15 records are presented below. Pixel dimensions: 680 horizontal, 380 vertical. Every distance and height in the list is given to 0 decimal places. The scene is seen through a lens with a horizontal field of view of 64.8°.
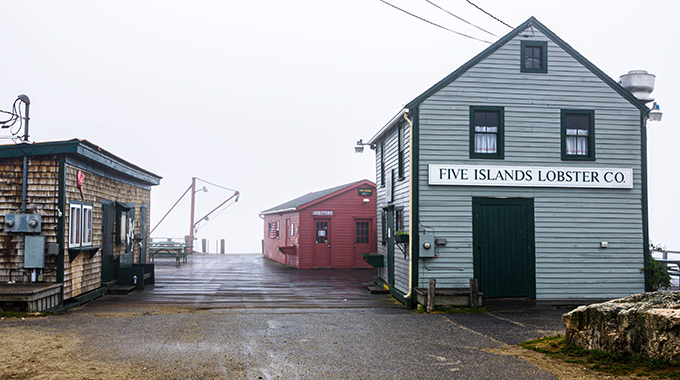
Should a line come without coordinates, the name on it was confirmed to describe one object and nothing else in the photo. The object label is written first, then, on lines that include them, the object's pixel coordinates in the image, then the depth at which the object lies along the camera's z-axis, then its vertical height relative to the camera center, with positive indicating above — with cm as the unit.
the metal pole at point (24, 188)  1160 +66
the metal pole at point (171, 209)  4866 +84
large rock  649 -139
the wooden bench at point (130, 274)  1559 -160
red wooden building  2431 -41
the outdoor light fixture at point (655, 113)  1355 +275
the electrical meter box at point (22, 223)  1143 -10
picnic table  2600 -159
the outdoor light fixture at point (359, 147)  1908 +261
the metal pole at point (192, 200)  4587 +164
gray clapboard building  1301 +108
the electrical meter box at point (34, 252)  1141 -71
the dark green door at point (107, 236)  1457 -49
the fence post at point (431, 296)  1198 -170
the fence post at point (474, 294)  1220 -167
